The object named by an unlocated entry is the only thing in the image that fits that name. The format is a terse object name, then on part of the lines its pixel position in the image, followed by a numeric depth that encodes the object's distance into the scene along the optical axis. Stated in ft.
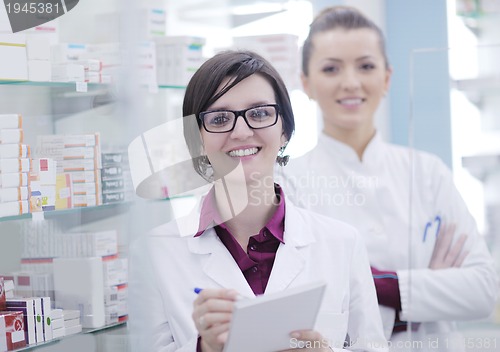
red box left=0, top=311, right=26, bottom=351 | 7.65
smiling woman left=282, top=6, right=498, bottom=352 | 8.50
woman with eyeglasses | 6.70
